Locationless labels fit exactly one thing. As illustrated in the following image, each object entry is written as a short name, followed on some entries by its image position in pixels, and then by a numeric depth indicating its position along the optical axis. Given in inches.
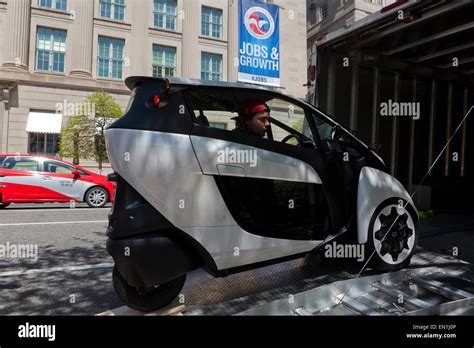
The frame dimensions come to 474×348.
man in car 118.3
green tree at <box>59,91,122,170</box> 763.4
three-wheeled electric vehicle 98.1
